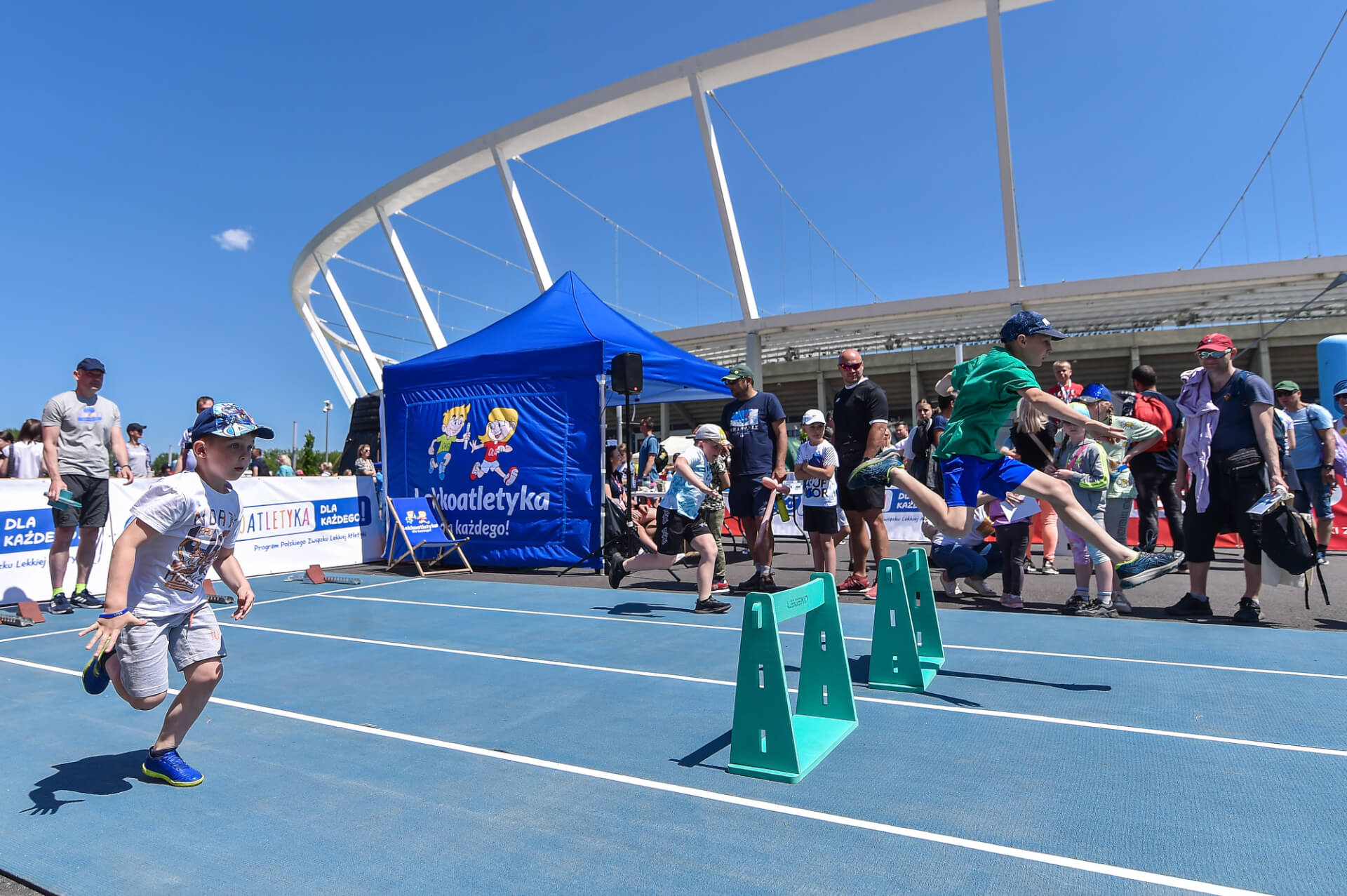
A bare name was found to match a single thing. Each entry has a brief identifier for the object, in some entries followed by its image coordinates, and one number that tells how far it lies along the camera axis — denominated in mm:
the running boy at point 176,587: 2645
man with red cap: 5195
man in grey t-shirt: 6855
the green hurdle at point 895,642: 4070
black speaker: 8984
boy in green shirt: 4090
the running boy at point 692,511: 6441
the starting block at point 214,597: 7727
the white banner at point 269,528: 7707
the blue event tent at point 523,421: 9750
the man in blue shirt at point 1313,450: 7332
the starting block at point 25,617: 6453
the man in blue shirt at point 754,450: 7098
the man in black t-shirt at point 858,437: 6727
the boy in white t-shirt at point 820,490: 6855
